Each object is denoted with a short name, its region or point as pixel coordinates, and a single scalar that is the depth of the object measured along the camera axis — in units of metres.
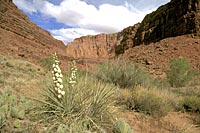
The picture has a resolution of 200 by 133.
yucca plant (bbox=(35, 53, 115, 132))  3.96
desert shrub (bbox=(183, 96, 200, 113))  8.12
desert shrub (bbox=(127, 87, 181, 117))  6.70
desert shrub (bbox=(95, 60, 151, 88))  9.59
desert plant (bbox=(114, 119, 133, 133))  4.20
